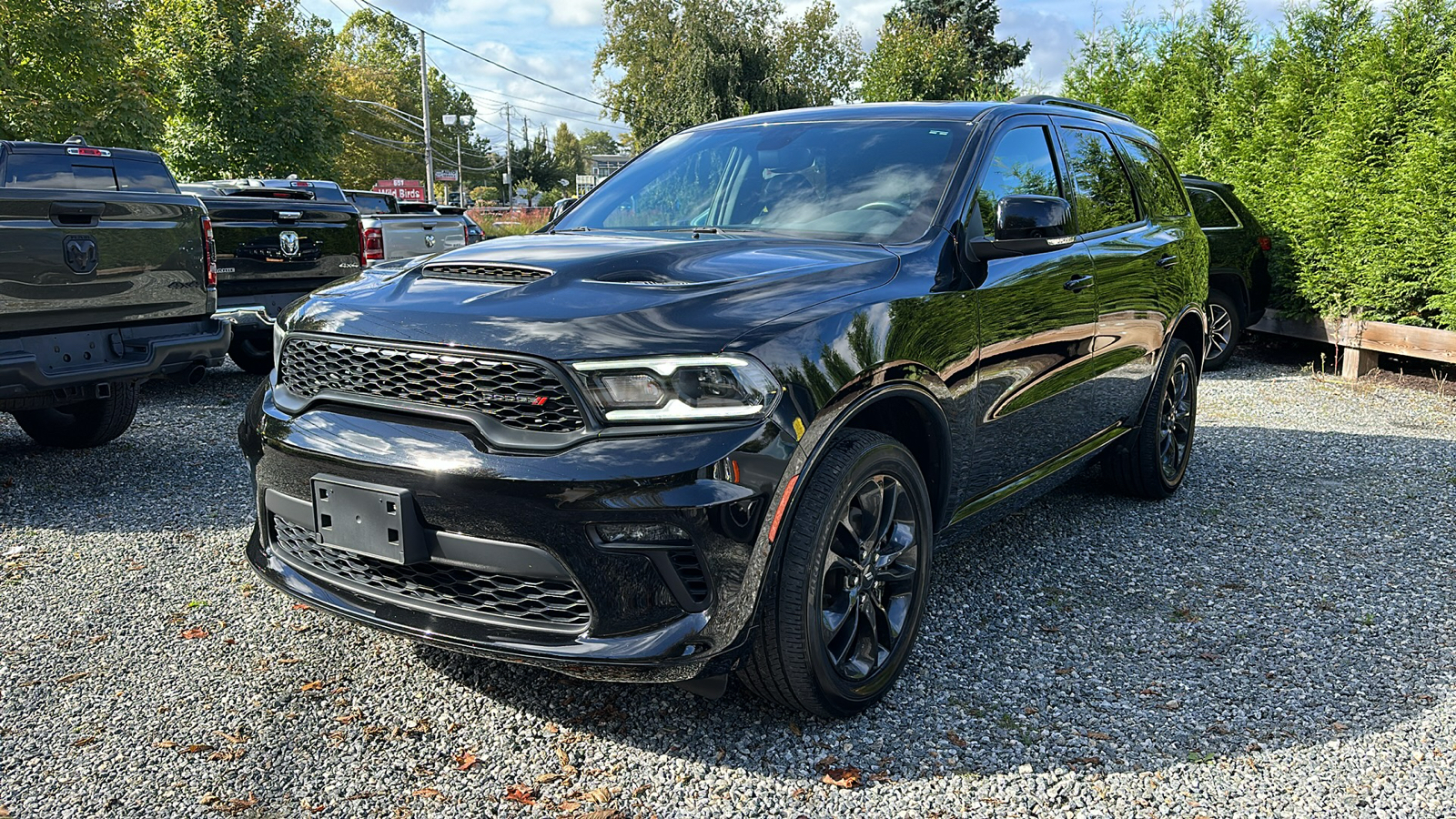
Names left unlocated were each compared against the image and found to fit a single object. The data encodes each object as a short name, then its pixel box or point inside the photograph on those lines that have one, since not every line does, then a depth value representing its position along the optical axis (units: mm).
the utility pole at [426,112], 46938
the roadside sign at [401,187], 46438
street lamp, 50625
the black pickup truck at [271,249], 8383
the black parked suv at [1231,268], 9969
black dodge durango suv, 2551
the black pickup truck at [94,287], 5203
